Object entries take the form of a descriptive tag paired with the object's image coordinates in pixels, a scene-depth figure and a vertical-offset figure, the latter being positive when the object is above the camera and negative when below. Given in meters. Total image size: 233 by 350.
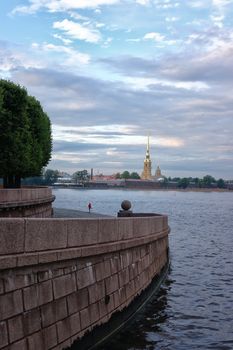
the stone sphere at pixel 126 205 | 25.20 -0.99
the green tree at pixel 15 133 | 34.53 +3.18
